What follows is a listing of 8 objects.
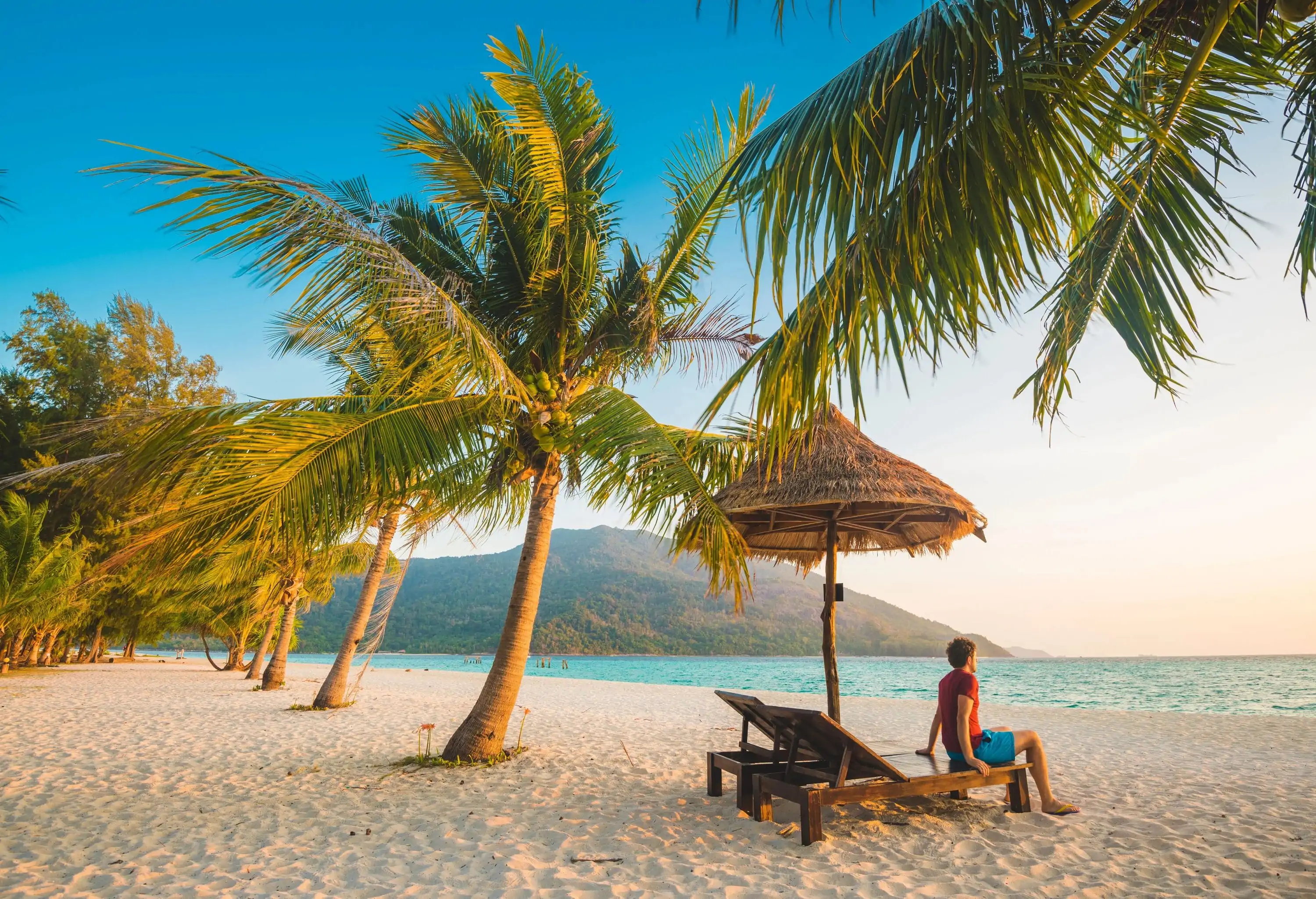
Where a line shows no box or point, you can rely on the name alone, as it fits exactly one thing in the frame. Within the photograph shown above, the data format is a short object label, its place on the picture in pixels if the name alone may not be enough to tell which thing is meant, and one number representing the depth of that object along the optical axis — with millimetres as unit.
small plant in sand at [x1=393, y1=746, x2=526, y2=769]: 6020
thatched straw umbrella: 5383
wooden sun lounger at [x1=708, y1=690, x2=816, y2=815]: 4367
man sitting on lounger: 3994
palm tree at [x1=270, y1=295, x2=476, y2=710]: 5234
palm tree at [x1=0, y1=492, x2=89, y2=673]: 11953
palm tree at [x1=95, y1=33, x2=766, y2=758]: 4973
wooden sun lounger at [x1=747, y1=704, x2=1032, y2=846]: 3688
